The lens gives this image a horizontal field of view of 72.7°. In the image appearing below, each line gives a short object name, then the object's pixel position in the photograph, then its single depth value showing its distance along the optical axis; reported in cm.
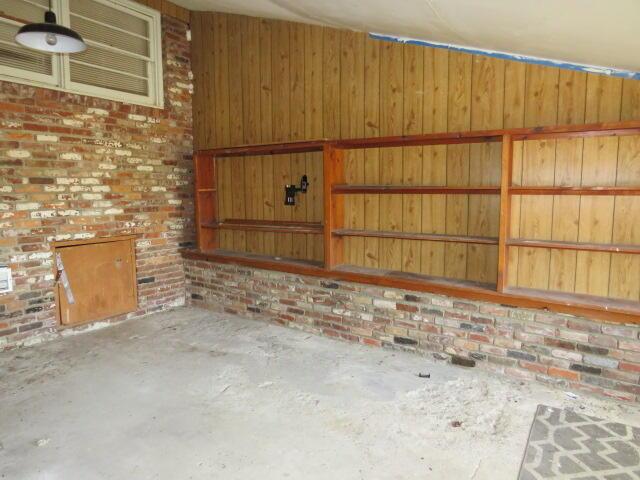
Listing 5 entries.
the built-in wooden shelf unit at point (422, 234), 284
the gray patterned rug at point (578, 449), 208
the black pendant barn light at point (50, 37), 274
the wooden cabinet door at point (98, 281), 405
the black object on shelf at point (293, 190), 428
